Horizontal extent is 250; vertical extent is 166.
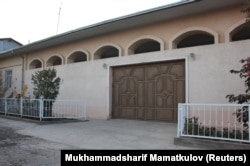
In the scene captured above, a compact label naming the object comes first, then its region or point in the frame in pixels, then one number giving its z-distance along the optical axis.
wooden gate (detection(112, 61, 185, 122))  10.21
